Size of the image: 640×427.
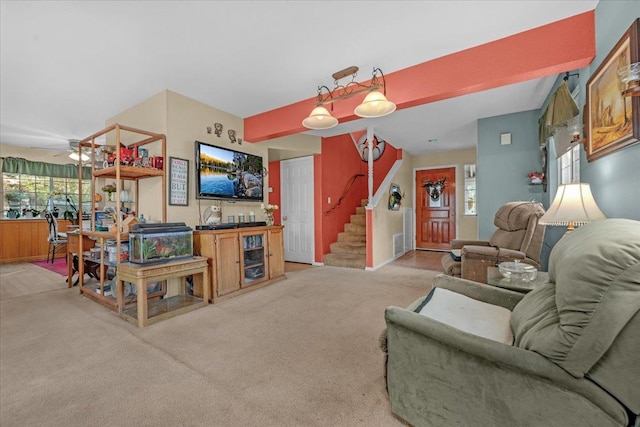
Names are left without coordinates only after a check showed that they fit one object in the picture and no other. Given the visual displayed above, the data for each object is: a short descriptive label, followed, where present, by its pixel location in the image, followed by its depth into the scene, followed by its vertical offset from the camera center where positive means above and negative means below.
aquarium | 2.62 -0.30
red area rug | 4.80 -1.00
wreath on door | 6.94 +0.58
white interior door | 5.50 +0.07
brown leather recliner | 2.66 -0.40
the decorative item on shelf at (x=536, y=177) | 3.81 +0.44
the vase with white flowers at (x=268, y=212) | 4.13 -0.01
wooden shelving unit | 2.80 +0.36
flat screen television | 3.51 +0.53
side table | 1.67 -0.48
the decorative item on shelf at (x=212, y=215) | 3.54 -0.04
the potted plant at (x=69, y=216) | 6.15 -0.06
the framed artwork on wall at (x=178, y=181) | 3.31 +0.38
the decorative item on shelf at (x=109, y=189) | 3.69 +0.33
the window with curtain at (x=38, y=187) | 5.82 +0.61
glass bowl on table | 1.85 -0.44
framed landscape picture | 1.50 +0.66
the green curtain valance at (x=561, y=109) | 2.35 +0.90
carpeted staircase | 5.05 -0.71
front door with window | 6.81 +0.05
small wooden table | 2.48 -0.76
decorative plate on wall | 6.62 +1.55
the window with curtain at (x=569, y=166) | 2.82 +0.48
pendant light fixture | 2.47 +1.00
